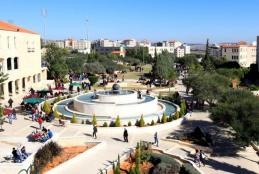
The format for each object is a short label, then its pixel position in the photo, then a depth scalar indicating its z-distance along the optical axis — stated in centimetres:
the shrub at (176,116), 2182
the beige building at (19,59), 2915
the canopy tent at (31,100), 2403
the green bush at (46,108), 2251
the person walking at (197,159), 1504
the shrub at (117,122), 1973
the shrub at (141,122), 1977
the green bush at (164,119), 2074
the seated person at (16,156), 1331
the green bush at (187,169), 1331
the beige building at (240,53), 9121
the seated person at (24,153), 1364
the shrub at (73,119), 2042
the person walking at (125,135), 1728
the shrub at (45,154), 1347
